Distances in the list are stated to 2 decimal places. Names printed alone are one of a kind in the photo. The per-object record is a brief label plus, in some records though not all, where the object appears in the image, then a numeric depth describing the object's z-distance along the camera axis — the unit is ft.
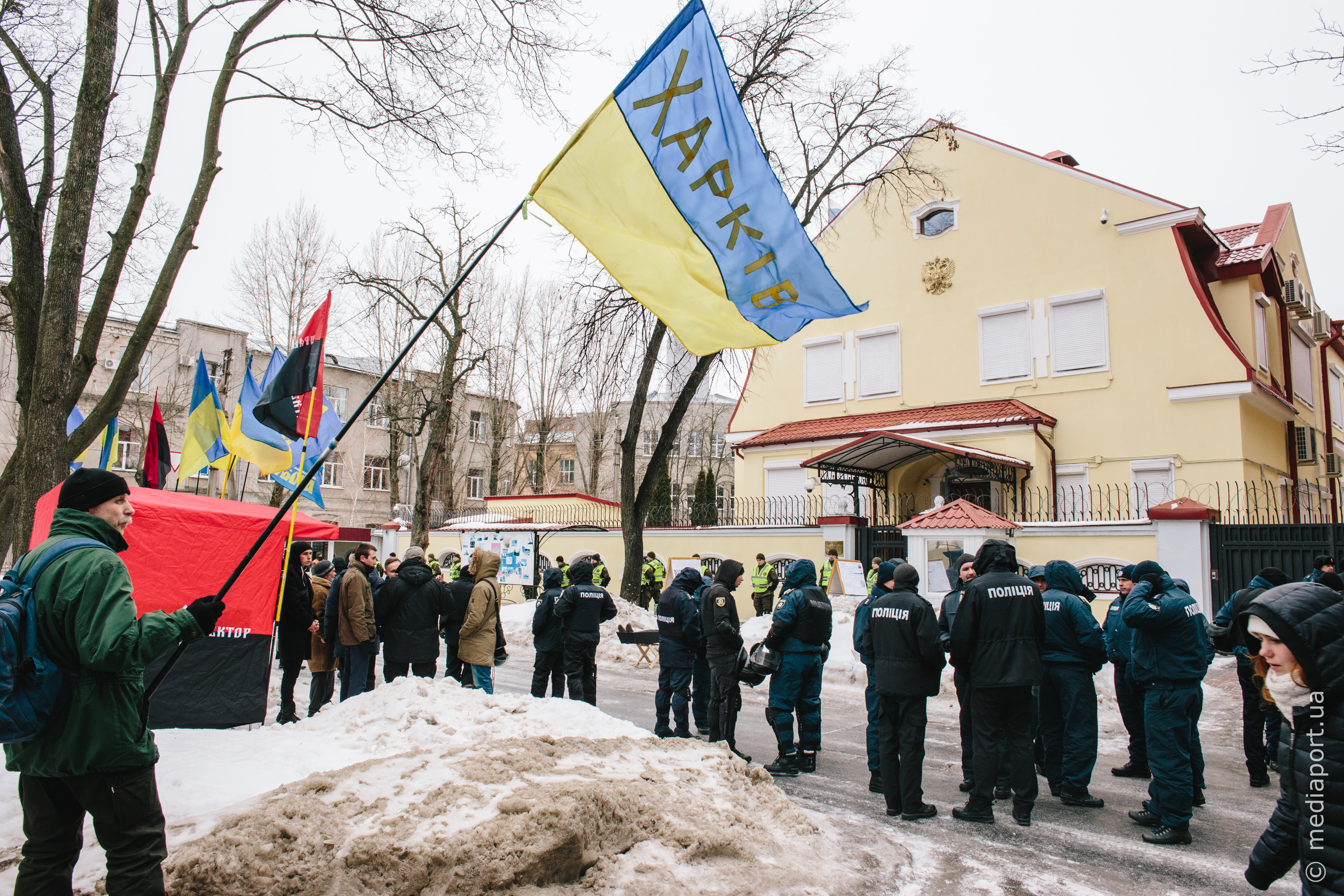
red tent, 23.02
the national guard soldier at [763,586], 58.54
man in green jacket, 10.12
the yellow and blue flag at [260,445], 32.09
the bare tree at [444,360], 74.02
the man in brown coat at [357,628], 28.99
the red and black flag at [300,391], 24.16
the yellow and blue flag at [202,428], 36.47
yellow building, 63.41
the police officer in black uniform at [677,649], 27.35
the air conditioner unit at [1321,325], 82.84
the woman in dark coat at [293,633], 29.48
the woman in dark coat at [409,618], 29.63
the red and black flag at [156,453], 40.14
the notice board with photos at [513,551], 70.54
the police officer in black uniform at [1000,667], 19.35
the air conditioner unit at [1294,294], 73.20
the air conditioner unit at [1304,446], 76.33
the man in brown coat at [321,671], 29.76
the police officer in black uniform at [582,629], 29.09
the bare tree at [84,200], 22.40
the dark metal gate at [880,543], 58.75
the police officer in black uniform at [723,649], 25.73
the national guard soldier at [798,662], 24.11
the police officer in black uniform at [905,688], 19.69
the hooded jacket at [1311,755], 9.06
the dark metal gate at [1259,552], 45.78
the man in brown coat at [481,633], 30.22
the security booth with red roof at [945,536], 47.32
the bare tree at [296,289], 101.45
